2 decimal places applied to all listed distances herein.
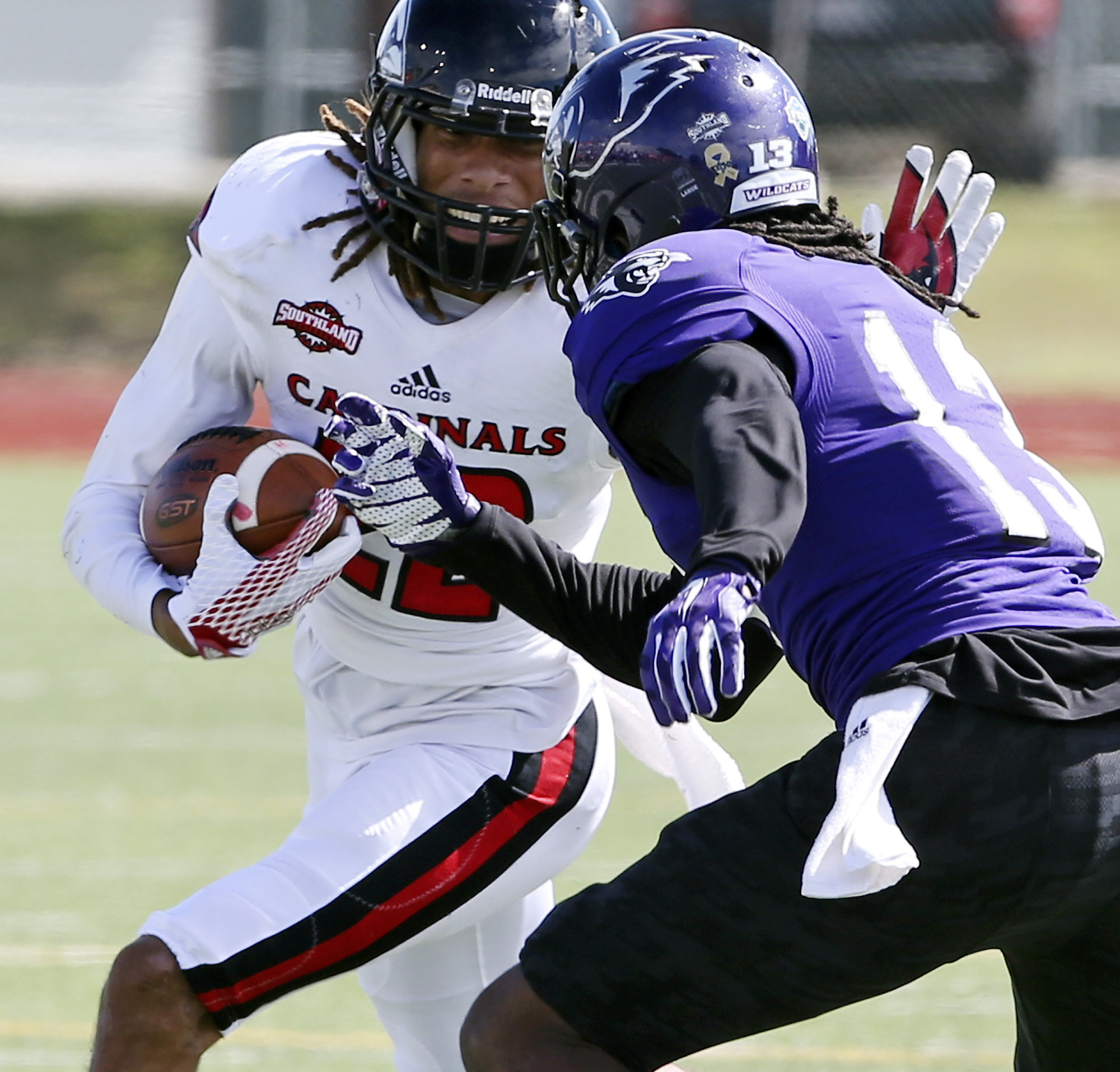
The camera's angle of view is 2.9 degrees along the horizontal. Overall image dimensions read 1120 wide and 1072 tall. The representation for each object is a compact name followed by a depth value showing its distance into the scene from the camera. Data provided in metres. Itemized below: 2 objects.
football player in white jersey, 25.31
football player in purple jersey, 24.50
